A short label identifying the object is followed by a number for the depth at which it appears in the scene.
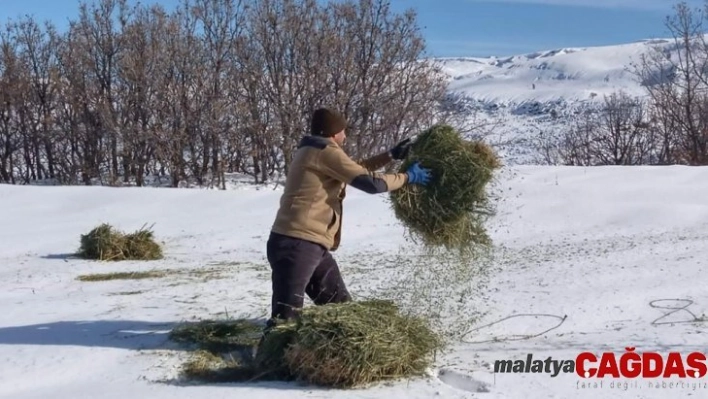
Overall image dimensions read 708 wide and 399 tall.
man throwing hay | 4.90
